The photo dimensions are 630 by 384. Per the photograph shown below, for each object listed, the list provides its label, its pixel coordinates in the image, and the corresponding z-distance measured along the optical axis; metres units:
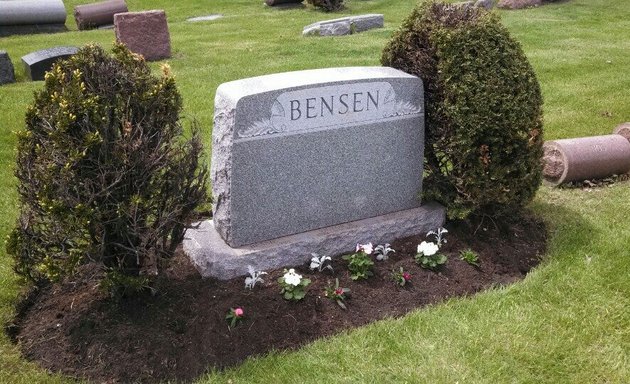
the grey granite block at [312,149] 4.41
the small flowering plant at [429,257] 4.77
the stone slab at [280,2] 19.05
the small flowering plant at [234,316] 4.05
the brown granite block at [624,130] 6.94
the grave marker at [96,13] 16.23
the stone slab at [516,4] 17.02
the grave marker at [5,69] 10.26
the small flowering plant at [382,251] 4.82
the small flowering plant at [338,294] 4.38
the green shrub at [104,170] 3.61
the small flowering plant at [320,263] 4.61
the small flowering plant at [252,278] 4.40
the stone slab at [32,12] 15.12
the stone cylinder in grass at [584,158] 6.34
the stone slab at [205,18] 17.45
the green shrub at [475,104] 4.73
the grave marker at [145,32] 11.60
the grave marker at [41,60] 10.48
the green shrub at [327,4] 18.00
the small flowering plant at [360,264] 4.61
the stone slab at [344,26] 14.15
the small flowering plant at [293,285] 4.31
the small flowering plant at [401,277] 4.59
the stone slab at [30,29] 15.34
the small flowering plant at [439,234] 5.04
